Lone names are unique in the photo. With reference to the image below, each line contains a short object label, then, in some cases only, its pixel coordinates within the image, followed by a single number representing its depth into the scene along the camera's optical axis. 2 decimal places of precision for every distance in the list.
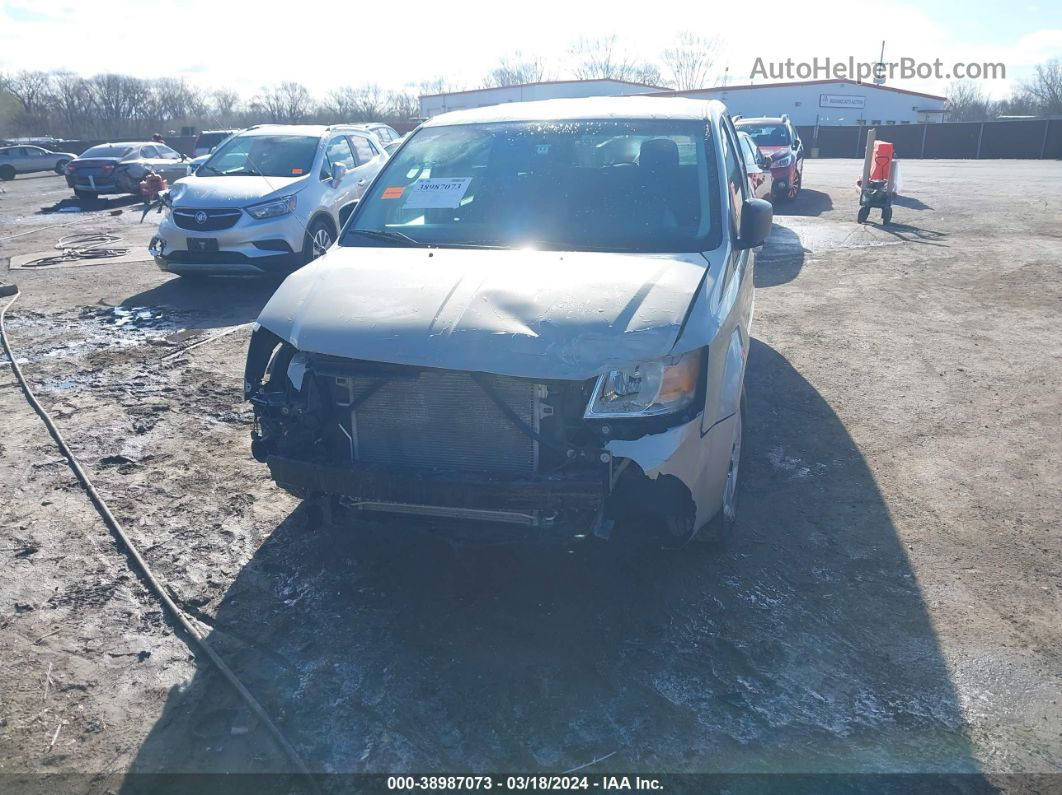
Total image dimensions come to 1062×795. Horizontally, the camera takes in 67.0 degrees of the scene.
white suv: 8.78
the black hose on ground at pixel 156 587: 2.65
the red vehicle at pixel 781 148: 15.46
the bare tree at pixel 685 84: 79.81
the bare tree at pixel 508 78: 71.35
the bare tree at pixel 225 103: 78.62
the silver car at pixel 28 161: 32.44
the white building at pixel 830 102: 57.03
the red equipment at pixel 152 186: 17.39
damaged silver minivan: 2.97
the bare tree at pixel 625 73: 75.50
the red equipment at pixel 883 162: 12.33
